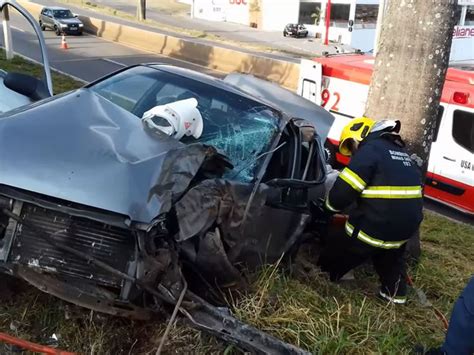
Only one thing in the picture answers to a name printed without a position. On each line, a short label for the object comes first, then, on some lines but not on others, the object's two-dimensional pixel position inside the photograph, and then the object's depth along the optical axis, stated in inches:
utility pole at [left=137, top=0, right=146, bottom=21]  1408.3
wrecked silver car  105.7
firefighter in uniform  140.3
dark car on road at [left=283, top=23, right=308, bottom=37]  1556.3
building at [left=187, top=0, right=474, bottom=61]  1466.3
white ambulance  283.9
